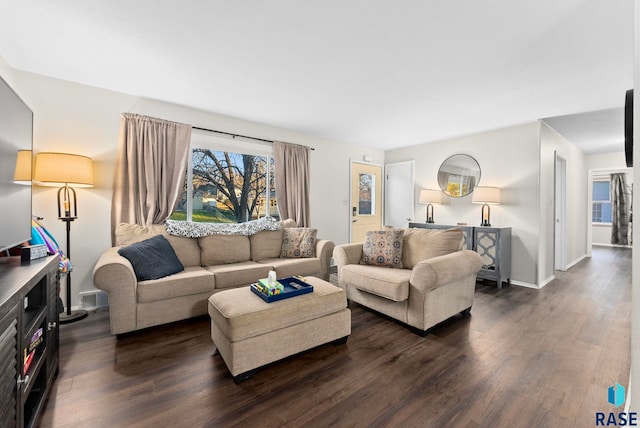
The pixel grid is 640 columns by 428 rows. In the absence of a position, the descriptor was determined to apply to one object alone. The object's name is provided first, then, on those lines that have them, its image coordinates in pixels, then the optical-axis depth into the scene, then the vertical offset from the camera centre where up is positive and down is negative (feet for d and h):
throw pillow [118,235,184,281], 7.97 -1.39
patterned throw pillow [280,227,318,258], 11.71 -1.32
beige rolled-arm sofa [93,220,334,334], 7.34 -1.97
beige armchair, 7.59 -2.01
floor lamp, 7.78 +1.03
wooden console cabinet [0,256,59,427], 3.21 -1.81
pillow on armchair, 9.53 -1.30
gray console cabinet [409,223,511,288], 12.41 -1.69
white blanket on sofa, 10.09 -0.59
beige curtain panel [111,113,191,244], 9.80 +1.68
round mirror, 14.43 +2.06
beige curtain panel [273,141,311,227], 13.67 +1.66
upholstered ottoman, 5.62 -2.57
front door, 17.19 +0.94
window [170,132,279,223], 11.71 +1.43
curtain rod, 11.51 +3.61
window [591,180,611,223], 25.32 +0.99
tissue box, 6.38 -1.82
